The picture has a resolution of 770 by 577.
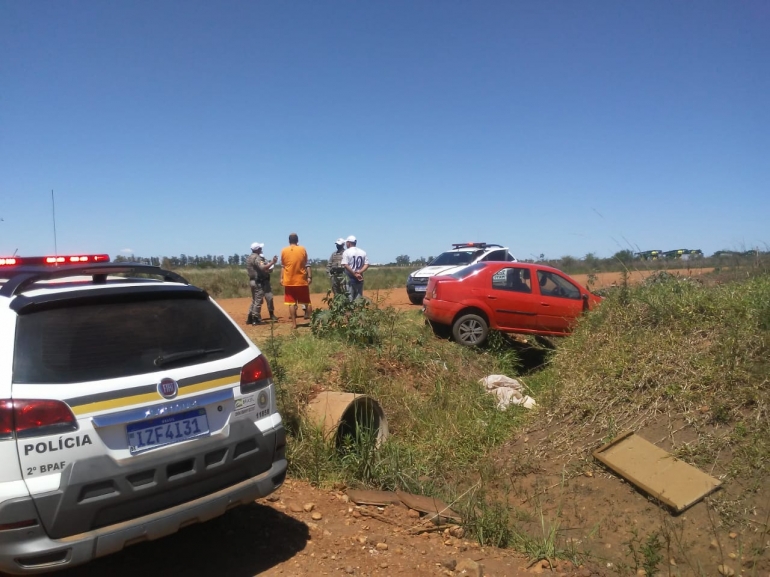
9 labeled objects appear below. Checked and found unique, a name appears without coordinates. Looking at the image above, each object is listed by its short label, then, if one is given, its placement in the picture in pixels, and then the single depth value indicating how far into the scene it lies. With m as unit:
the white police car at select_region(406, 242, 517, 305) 17.05
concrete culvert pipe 5.70
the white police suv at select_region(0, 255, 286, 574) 2.81
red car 10.49
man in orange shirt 11.73
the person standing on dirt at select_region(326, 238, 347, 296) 12.34
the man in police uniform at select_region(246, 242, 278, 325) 12.55
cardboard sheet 4.96
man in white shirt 11.33
